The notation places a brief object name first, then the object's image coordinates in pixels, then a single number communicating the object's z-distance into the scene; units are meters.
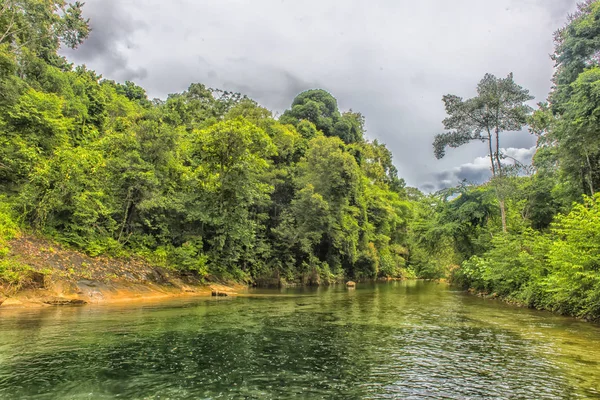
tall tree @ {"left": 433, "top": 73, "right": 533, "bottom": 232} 28.38
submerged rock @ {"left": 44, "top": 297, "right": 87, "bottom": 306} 15.58
